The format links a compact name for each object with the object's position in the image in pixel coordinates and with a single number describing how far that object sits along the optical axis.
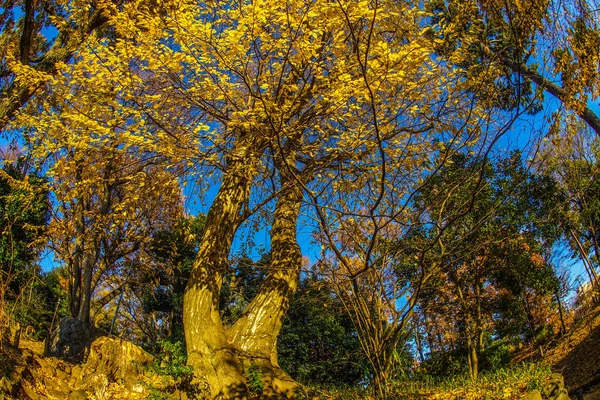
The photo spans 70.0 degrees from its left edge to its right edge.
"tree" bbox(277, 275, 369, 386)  10.14
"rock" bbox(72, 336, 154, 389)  6.35
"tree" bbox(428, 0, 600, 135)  2.90
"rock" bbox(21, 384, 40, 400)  4.91
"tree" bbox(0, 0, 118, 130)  5.21
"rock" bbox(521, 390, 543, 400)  4.14
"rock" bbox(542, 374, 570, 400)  4.30
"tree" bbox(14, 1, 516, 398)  3.77
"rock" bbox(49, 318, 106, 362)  8.36
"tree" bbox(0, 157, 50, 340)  10.44
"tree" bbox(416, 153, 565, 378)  9.88
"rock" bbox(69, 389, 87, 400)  5.38
